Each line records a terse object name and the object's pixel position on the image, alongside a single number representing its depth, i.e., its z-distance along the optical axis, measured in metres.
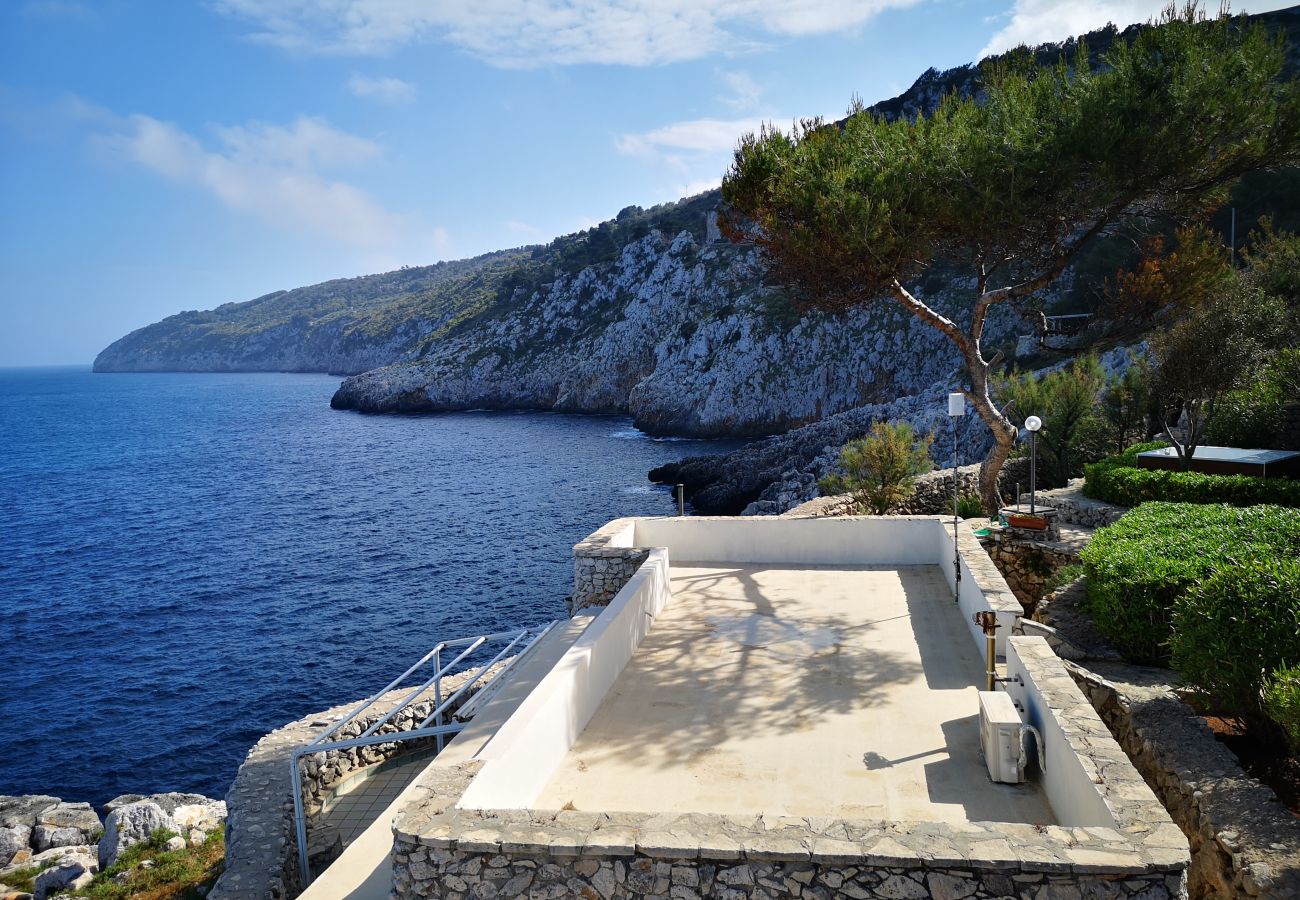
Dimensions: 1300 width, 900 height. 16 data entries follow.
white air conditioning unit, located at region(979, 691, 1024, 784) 5.93
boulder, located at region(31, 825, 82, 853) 15.10
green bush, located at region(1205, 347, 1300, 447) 16.81
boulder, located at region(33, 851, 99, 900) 12.99
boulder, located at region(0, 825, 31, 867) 14.70
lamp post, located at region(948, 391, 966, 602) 11.78
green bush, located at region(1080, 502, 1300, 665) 8.86
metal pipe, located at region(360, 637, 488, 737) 9.69
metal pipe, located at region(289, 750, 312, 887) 10.83
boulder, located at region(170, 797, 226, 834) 14.82
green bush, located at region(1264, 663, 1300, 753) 5.74
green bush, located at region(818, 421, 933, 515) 19.81
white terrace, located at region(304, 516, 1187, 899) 4.48
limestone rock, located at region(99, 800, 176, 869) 13.79
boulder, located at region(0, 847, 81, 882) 14.09
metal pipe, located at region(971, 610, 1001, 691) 7.16
